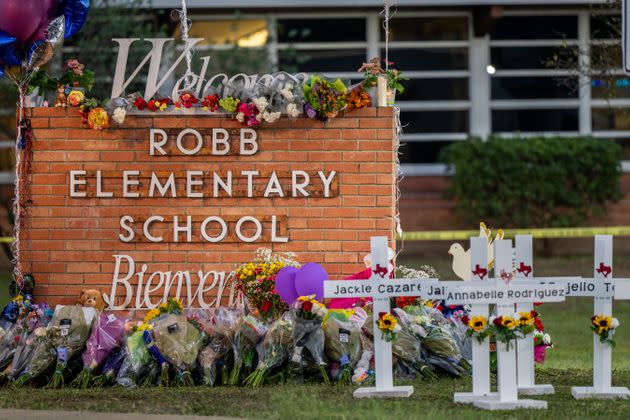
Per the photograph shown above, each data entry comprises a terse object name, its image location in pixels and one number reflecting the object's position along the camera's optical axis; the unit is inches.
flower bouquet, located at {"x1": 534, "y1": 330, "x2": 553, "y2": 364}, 698.7
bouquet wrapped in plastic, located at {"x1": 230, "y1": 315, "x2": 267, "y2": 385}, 675.2
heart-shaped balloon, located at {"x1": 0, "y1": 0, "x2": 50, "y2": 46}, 734.5
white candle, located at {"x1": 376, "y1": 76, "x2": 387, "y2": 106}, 766.0
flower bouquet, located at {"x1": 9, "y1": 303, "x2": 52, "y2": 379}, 686.7
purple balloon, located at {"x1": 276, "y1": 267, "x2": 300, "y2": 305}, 703.6
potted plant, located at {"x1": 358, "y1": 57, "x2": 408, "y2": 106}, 762.4
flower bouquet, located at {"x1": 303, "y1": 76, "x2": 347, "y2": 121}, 756.9
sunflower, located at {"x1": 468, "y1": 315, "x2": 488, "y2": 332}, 573.4
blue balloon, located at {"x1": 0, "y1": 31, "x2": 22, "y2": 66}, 744.2
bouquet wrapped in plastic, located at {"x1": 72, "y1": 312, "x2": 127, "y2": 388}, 678.8
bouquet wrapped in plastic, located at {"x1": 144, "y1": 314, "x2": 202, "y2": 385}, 667.3
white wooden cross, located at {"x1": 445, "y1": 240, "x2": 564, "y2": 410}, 575.6
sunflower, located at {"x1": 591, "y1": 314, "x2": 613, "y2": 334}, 593.4
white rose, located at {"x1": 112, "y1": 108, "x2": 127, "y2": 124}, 765.4
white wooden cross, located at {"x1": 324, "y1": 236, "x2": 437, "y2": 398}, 605.2
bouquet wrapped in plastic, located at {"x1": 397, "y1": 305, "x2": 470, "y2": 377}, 688.5
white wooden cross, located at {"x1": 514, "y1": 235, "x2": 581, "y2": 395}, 613.4
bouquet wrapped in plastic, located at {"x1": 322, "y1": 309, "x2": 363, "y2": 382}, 670.9
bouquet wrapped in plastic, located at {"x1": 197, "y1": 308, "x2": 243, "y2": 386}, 673.4
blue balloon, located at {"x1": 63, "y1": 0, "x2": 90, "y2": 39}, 772.7
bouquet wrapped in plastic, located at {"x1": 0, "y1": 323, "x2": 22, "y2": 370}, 697.0
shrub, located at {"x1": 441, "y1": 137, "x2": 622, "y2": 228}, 1479.9
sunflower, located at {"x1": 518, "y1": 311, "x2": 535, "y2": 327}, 578.3
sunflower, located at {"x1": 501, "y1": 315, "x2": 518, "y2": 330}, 571.6
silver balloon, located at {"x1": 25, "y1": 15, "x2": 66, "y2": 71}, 755.7
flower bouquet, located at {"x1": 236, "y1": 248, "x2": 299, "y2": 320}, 729.7
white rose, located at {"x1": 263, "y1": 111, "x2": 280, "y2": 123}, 761.8
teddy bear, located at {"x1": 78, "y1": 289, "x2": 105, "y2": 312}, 759.4
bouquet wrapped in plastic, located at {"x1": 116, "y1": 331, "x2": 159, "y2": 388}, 670.9
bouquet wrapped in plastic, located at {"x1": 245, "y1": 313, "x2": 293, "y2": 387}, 665.5
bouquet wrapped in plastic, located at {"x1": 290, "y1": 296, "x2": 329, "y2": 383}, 664.9
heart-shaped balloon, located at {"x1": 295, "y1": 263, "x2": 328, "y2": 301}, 693.3
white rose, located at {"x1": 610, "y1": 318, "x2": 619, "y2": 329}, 594.1
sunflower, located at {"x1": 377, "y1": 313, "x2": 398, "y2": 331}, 599.2
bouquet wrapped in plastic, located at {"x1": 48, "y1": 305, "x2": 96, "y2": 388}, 680.6
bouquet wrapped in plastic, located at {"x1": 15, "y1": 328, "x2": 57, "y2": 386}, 680.0
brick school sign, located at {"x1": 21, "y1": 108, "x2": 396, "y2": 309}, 770.3
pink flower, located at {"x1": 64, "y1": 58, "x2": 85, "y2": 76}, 784.2
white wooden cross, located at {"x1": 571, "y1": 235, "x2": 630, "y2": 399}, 595.9
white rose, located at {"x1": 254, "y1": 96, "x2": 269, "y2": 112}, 759.4
